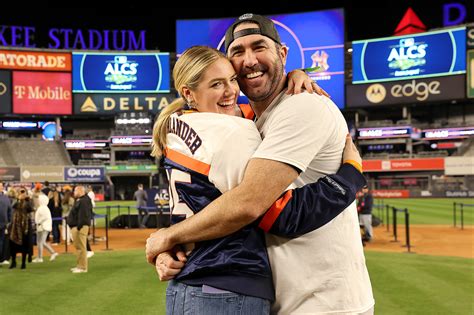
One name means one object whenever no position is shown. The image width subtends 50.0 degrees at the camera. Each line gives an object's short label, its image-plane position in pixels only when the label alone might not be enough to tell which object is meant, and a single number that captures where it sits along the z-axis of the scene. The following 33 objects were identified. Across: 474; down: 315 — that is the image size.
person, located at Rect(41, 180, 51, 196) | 18.33
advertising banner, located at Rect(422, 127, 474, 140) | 59.16
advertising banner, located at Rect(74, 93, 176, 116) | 59.62
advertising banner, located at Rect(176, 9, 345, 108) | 54.12
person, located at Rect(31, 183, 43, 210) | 14.58
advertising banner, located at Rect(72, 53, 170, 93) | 59.16
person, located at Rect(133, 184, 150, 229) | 22.16
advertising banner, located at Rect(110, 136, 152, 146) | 62.34
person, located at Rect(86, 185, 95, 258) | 14.11
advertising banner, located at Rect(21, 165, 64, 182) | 45.72
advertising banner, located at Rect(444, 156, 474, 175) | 39.91
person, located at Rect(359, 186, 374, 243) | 15.91
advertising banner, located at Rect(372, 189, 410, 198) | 44.03
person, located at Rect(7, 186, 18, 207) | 16.25
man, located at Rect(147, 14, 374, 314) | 2.04
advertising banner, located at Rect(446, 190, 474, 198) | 39.97
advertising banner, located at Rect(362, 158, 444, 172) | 50.25
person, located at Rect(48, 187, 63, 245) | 17.25
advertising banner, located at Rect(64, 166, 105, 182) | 45.25
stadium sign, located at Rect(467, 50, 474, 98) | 51.88
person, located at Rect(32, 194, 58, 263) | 13.46
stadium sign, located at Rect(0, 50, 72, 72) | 57.34
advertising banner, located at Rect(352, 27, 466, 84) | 52.78
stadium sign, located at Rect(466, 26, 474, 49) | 52.06
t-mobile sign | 57.59
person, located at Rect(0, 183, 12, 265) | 12.38
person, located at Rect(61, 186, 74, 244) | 17.42
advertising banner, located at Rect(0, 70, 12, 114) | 56.69
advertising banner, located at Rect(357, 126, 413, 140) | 58.94
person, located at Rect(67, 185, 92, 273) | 11.35
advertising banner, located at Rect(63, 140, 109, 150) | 67.00
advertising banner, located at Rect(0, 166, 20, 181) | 43.50
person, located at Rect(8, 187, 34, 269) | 12.40
